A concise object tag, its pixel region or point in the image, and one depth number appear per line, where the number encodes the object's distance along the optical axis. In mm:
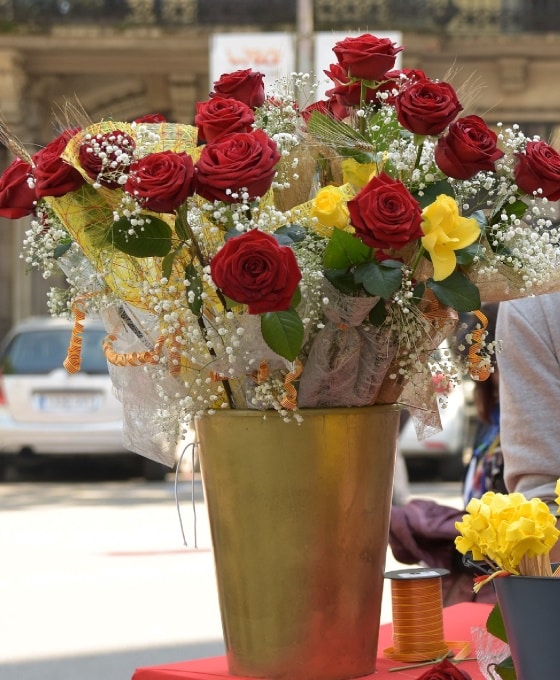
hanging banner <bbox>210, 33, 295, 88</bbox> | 22797
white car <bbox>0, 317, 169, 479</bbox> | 19661
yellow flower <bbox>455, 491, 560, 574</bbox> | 2596
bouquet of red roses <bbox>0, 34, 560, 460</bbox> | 2992
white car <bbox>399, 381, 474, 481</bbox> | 19759
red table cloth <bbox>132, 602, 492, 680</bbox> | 3320
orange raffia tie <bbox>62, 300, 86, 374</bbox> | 3430
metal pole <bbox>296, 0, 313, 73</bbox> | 25081
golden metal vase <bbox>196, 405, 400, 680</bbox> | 3190
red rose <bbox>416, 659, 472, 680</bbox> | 2897
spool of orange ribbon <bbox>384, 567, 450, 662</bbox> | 3515
